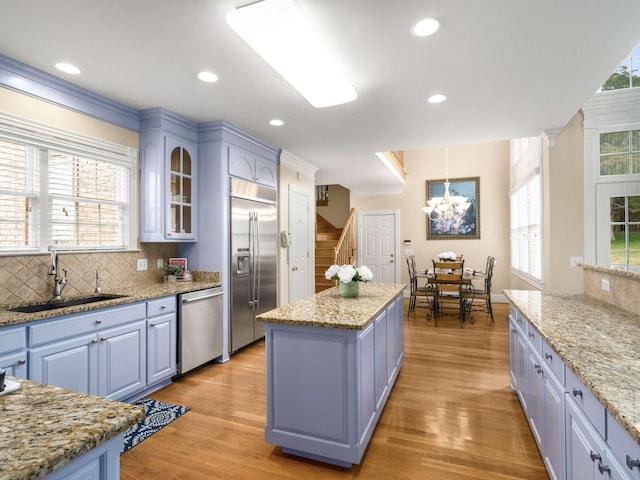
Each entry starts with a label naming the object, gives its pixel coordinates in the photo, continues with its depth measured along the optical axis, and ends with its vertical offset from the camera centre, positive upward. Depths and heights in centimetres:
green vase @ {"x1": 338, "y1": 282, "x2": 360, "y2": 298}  289 -38
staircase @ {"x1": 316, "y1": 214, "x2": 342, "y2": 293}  809 -5
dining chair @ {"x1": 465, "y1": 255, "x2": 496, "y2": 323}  591 -85
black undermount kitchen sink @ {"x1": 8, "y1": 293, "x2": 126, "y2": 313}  258 -47
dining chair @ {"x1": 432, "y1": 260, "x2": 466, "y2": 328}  569 -67
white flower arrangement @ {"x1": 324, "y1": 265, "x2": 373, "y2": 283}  277 -24
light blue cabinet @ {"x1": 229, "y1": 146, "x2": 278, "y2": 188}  408 +99
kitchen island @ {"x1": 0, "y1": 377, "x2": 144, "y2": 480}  74 -46
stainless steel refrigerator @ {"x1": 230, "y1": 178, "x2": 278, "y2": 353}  405 -17
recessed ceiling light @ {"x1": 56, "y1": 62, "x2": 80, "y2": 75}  262 +136
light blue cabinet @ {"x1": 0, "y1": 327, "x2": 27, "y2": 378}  204 -64
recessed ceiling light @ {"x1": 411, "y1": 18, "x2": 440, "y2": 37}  211 +135
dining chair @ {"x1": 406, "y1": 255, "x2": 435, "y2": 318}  625 -87
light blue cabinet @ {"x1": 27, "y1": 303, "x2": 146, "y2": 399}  226 -77
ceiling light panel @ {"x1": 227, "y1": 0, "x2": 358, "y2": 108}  189 +120
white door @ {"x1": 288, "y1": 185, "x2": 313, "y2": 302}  532 +0
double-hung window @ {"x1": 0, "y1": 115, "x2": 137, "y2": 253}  263 +47
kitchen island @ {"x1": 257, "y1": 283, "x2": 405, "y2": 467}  203 -84
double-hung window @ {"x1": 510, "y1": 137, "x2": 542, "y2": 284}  501 +59
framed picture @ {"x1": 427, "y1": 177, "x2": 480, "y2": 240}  775 +61
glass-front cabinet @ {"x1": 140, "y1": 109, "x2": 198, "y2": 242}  350 +71
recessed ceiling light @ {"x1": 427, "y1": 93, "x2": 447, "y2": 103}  317 +136
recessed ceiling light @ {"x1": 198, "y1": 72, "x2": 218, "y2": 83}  277 +136
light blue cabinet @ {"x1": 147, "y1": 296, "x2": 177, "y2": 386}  303 -86
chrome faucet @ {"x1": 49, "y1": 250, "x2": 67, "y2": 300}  272 -27
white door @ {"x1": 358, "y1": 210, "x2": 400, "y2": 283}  831 +2
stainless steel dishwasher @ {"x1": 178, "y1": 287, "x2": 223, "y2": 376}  336 -85
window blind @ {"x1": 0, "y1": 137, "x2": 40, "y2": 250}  259 +39
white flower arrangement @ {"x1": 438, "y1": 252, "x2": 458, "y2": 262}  632 -24
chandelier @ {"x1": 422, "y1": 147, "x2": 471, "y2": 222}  616 +71
